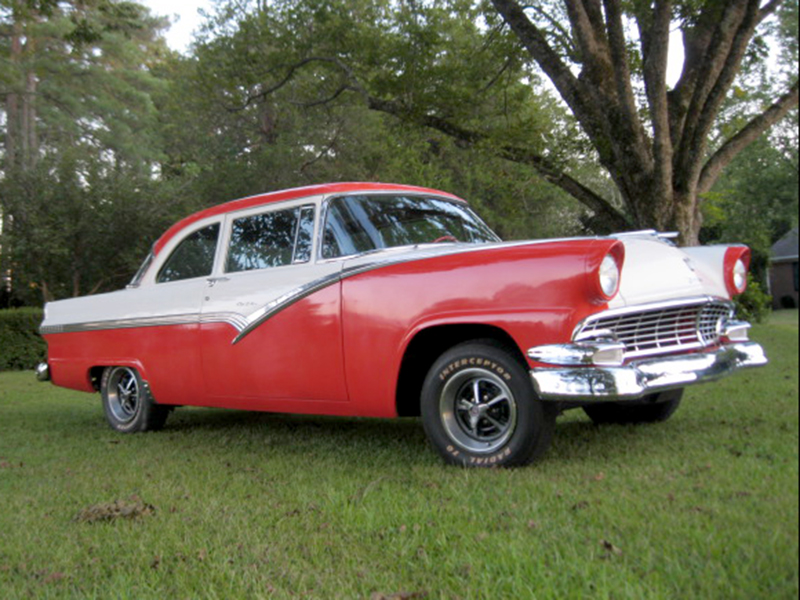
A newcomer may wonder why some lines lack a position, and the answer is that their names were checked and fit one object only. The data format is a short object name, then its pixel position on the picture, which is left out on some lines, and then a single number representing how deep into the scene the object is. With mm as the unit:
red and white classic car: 3697
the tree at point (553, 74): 9562
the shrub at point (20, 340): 15391
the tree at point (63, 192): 13870
